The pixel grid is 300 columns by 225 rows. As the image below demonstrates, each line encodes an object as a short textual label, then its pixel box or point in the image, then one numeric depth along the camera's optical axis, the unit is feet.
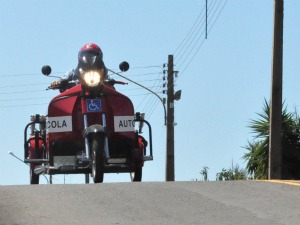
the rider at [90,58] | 60.70
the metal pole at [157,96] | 139.46
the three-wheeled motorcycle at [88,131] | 59.52
